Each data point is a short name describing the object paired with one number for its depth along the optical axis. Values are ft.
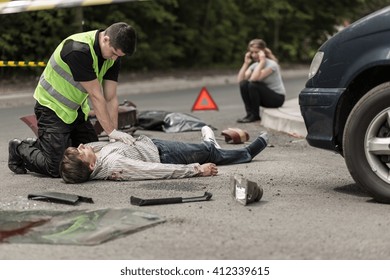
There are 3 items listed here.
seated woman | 44.88
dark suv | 23.95
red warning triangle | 48.85
